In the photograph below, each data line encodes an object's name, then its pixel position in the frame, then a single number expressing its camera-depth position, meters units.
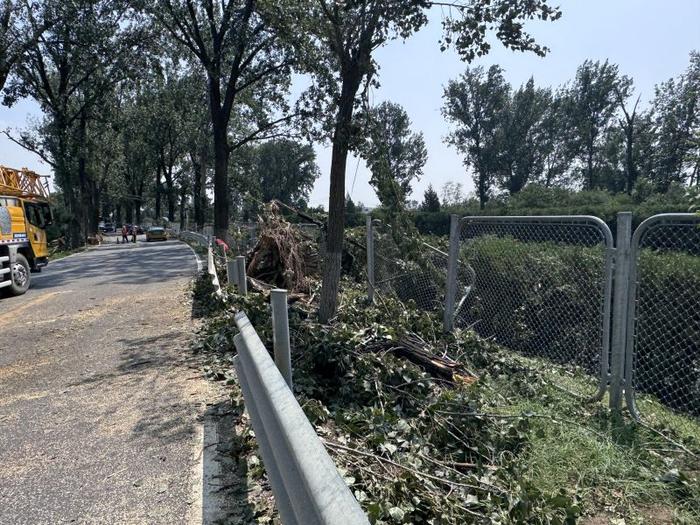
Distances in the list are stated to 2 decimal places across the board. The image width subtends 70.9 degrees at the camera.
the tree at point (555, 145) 64.31
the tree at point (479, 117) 64.50
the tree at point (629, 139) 56.25
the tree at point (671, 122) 49.35
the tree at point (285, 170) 81.38
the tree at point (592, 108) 57.50
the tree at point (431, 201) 54.59
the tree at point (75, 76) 23.80
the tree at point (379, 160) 6.73
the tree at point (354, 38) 6.14
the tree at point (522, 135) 65.81
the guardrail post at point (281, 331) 3.19
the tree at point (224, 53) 20.52
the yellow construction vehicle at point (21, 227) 11.45
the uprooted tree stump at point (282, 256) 11.02
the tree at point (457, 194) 90.53
